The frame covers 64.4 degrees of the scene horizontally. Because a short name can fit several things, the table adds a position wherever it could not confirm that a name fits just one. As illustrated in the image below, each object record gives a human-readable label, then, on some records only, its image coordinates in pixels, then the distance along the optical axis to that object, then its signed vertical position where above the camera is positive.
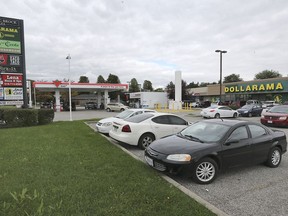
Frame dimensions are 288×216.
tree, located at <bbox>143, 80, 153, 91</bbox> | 121.83 +6.75
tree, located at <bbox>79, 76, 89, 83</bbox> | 113.85 +9.56
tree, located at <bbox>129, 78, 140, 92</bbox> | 102.15 +5.32
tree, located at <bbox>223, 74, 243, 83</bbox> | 96.46 +8.04
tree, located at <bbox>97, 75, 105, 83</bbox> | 104.06 +8.65
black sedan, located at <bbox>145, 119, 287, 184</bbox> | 4.99 -1.22
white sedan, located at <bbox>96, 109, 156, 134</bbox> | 11.35 -1.22
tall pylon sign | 16.62 +2.60
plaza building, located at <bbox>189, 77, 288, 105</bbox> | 38.66 +1.16
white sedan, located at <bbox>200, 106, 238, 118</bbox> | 23.41 -1.58
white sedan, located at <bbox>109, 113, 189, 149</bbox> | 8.19 -1.13
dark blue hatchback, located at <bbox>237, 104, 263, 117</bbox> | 24.55 -1.53
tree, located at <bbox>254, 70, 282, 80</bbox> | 79.62 +7.91
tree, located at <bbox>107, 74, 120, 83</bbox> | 97.01 +8.08
